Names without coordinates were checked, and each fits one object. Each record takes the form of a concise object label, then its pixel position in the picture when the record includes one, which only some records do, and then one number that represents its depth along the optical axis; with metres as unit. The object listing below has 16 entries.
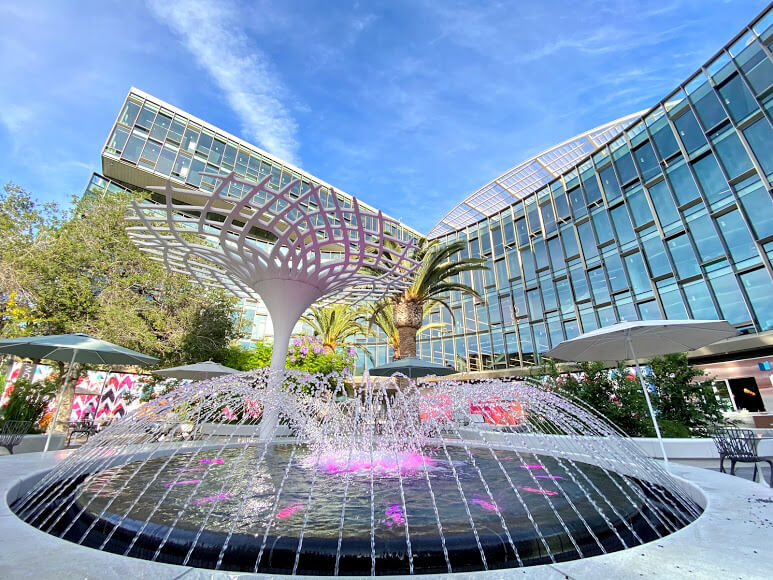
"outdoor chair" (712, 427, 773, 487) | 5.40
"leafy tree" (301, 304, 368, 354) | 22.05
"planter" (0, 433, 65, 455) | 7.86
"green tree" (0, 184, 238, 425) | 12.09
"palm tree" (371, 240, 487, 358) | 14.70
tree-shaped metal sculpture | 8.09
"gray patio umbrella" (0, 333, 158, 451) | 7.50
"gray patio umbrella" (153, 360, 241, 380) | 10.98
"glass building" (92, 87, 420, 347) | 27.36
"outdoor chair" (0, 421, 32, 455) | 7.00
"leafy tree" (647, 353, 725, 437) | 9.34
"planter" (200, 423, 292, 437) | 11.59
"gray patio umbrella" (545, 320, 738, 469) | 5.95
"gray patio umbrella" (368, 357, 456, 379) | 11.86
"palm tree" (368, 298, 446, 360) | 16.55
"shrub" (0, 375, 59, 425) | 8.42
